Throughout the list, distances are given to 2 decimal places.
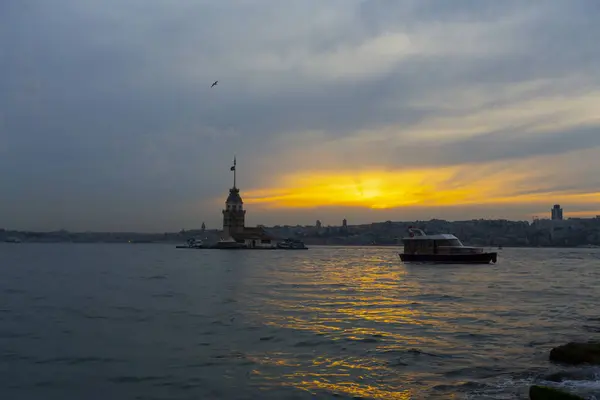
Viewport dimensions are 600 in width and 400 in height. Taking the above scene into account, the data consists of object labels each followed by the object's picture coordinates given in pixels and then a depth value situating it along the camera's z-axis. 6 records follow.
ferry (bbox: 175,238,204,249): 192.36
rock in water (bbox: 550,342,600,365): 15.77
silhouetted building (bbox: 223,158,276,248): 183.25
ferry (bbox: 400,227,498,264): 79.00
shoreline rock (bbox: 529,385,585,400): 10.46
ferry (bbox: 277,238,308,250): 191.62
